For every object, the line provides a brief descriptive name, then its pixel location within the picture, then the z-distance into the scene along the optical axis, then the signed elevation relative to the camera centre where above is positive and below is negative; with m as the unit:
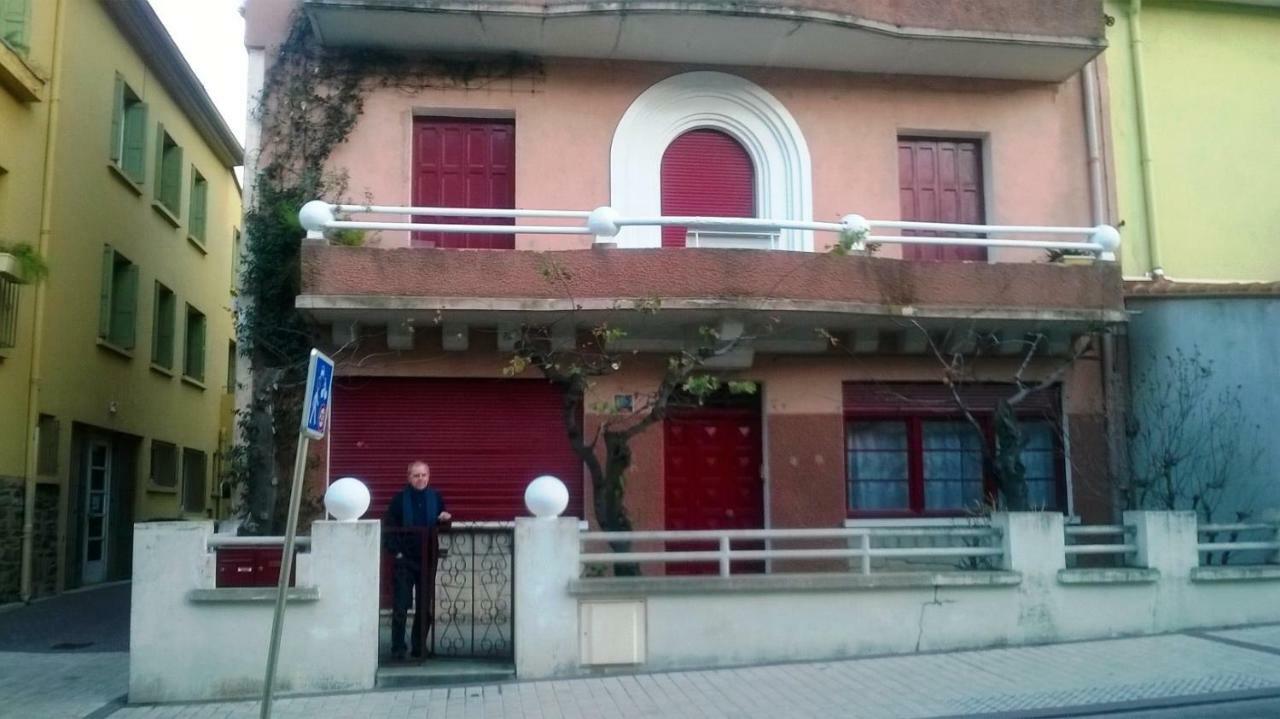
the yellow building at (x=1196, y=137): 14.34 +4.55
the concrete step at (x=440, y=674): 9.38 -1.39
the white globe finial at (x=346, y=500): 9.44 +0.06
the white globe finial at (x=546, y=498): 9.65 +0.05
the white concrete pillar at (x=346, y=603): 9.24 -0.78
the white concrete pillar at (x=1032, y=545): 10.59 -0.44
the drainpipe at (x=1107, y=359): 13.55 +1.65
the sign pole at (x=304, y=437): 6.77 +0.43
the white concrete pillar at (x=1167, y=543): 11.01 -0.46
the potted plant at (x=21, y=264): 13.20 +2.88
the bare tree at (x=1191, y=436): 13.29 +0.70
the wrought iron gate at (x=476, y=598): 10.03 -0.88
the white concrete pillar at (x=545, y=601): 9.55 -0.81
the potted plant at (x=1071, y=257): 13.18 +2.79
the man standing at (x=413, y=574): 9.62 -0.57
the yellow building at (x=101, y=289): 14.43 +3.45
